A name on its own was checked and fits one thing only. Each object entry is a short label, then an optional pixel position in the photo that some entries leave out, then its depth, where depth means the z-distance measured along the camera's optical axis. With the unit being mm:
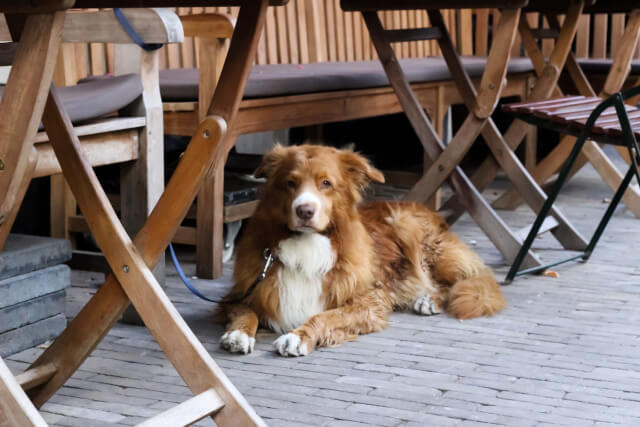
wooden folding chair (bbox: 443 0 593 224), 7963
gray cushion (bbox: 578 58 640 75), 10478
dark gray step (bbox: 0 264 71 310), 4777
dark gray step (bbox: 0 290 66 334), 4804
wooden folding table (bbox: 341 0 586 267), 6884
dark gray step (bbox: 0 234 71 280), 4816
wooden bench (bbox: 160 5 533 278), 6477
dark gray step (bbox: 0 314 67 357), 4854
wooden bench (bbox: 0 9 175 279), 4819
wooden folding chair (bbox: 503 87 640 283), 5810
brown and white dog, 5299
